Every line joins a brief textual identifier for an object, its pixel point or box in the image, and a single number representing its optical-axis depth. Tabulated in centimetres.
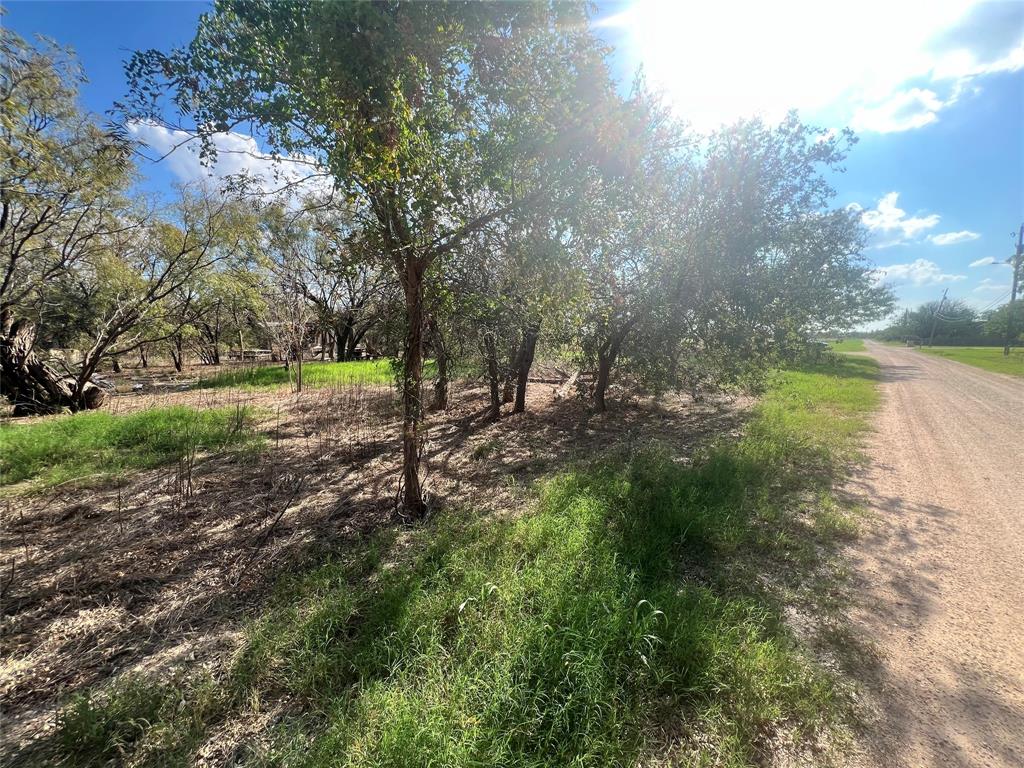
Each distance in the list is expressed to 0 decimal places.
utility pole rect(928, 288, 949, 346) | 5041
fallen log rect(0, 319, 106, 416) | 897
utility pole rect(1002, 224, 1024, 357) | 2435
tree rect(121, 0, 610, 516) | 260
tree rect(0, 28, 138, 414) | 574
